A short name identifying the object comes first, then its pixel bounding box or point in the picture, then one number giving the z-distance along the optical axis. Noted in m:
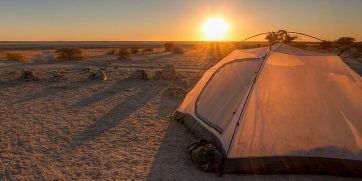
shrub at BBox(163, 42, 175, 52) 43.99
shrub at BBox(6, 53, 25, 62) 26.65
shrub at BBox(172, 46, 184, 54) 38.15
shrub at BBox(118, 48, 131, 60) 28.61
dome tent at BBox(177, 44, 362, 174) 5.32
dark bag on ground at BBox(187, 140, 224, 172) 5.40
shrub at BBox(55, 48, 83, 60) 28.61
